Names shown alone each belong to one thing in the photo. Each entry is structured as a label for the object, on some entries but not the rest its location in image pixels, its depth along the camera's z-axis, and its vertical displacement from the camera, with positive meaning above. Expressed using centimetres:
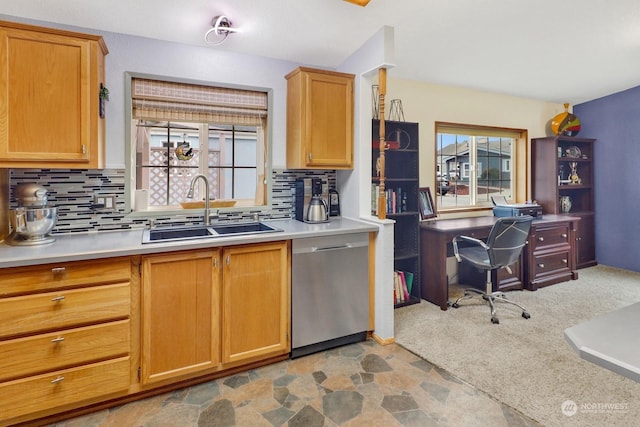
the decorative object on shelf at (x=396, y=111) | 371 +111
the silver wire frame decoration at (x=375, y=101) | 346 +115
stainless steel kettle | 287 +2
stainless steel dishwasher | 241 -58
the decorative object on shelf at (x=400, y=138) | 350 +78
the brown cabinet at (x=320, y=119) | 275 +78
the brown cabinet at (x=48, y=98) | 188 +66
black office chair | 305 -33
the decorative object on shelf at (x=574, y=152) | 491 +89
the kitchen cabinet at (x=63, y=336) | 169 -65
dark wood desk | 339 -44
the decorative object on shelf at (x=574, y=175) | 499 +56
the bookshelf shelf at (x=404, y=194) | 346 +19
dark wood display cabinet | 461 +45
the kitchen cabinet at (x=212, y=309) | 201 -61
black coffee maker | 287 +10
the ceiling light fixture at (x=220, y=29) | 236 +132
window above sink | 259 +59
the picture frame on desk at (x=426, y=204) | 378 +10
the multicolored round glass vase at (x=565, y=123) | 479 +127
